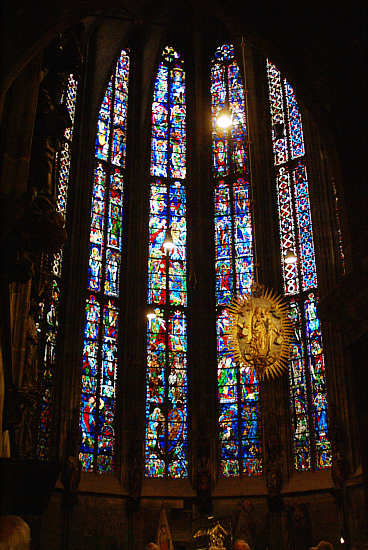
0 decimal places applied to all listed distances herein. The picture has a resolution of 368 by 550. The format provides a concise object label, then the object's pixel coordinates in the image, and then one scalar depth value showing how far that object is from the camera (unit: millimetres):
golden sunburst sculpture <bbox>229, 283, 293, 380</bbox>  11891
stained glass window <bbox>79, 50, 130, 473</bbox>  15914
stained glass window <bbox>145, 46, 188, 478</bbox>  16531
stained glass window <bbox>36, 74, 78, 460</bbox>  14844
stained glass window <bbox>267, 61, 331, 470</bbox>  15664
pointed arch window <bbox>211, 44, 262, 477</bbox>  16375
